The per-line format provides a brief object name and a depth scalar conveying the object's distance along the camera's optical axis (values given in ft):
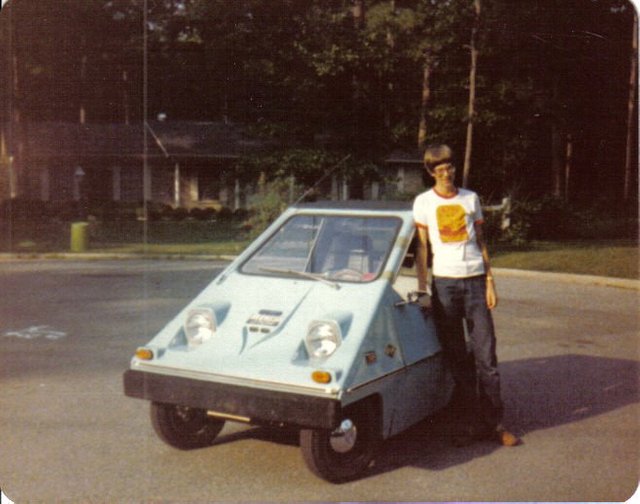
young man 17.12
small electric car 14.08
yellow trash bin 71.46
